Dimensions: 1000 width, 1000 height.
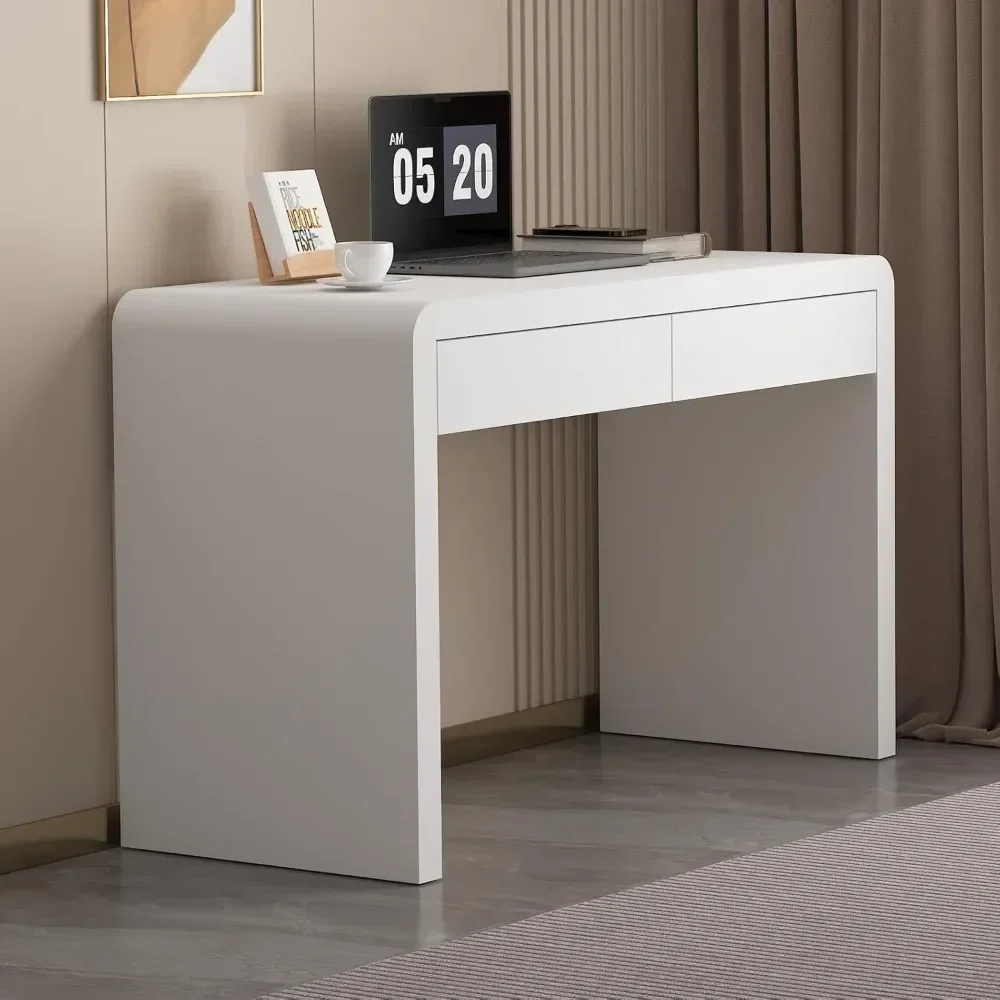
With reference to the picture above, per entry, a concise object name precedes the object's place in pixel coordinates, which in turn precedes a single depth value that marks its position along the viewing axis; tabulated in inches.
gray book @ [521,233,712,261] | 191.7
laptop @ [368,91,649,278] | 187.9
